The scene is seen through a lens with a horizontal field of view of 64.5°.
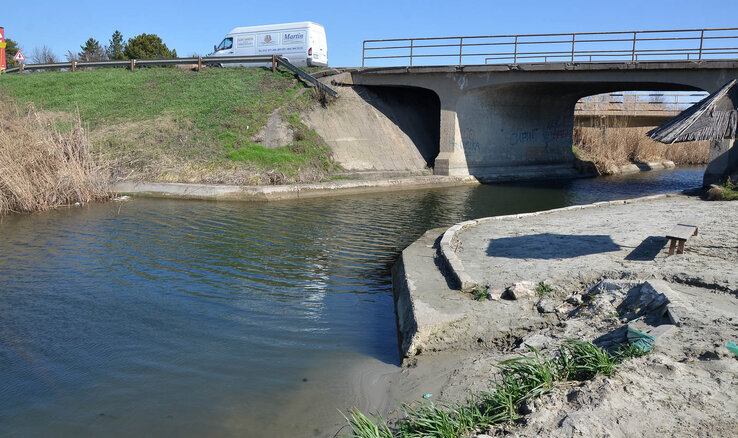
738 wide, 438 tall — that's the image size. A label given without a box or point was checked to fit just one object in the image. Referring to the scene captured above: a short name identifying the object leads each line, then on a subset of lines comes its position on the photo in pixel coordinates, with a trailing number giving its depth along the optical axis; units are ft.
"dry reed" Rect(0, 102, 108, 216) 52.60
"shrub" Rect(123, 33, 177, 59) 198.59
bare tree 244.30
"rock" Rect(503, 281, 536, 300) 25.46
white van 106.11
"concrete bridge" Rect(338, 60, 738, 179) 73.61
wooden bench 29.04
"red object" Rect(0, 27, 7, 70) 122.72
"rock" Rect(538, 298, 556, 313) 23.95
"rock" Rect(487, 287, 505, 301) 25.66
